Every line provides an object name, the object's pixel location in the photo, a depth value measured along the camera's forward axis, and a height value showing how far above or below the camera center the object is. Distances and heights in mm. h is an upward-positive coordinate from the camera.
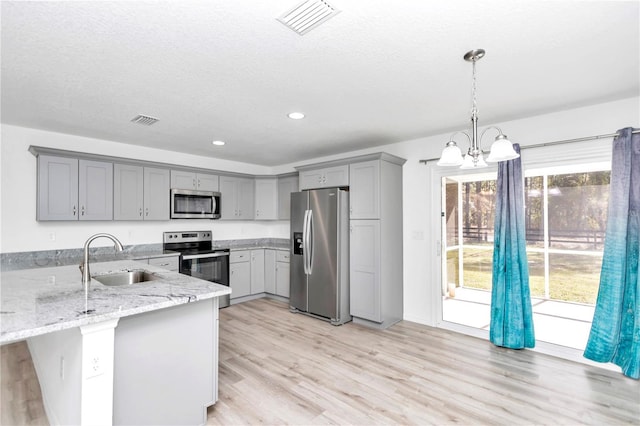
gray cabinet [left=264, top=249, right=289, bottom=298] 5203 -1002
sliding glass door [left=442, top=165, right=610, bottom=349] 3100 -322
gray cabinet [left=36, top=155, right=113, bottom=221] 3561 +336
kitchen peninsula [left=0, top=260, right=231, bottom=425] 1560 -779
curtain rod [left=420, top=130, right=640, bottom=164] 2832 +737
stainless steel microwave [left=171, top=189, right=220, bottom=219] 4652 +183
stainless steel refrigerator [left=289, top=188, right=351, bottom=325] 4152 -574
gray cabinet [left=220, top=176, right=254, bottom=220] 5285 +325
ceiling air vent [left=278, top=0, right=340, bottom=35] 1581 +1096
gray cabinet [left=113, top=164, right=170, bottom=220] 4117 +328
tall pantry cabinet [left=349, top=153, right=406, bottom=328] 3930 -336
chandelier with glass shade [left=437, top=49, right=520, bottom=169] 1883 +404
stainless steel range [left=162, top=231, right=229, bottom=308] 4465 -632
